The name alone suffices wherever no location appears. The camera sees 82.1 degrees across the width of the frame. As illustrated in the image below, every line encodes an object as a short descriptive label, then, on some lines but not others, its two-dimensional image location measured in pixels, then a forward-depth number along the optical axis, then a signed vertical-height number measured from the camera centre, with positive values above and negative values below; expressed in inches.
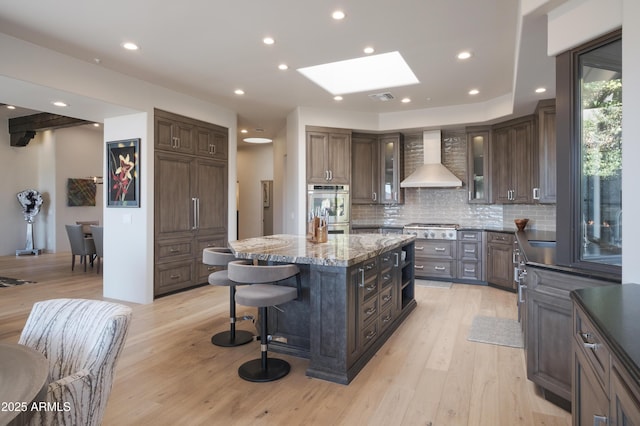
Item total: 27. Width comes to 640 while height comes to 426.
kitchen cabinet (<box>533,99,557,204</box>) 176.2 +28.2
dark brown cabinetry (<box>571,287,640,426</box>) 37.4 -20.7
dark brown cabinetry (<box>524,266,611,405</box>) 85.2 -29.2
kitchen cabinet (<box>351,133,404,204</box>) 258.4 +29.7
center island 102.6 -28.6
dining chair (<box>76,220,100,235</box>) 283.0 -14.8
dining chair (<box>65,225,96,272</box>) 277.1 -24.1
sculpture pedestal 362.0 -31.2
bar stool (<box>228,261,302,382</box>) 99.0 -23.8
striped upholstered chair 45.7 -20.6
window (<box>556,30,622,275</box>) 84.4 +12.9
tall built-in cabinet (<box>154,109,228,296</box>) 195.0 +7.8
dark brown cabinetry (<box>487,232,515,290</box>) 210.1 -29.6
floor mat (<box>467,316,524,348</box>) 134.8 -48.3
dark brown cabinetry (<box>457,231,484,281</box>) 230.0 -29.4
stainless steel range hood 242.2 +25.3
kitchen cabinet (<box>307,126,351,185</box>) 235.9 +35.7
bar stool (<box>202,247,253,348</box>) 130.0 -26.2
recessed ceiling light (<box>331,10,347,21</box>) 119.6 +64.4
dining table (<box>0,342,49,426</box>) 32.7 -17.5
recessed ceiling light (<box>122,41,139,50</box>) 140.6 +64.1
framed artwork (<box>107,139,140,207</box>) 188.7 +19.7
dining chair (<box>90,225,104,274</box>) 262.6 -19.9
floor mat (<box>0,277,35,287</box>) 230.5 -46.0
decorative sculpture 358.6 +2.8
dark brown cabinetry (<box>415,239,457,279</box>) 236.5 -32.1
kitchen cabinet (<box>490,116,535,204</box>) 210.4 +29.0
